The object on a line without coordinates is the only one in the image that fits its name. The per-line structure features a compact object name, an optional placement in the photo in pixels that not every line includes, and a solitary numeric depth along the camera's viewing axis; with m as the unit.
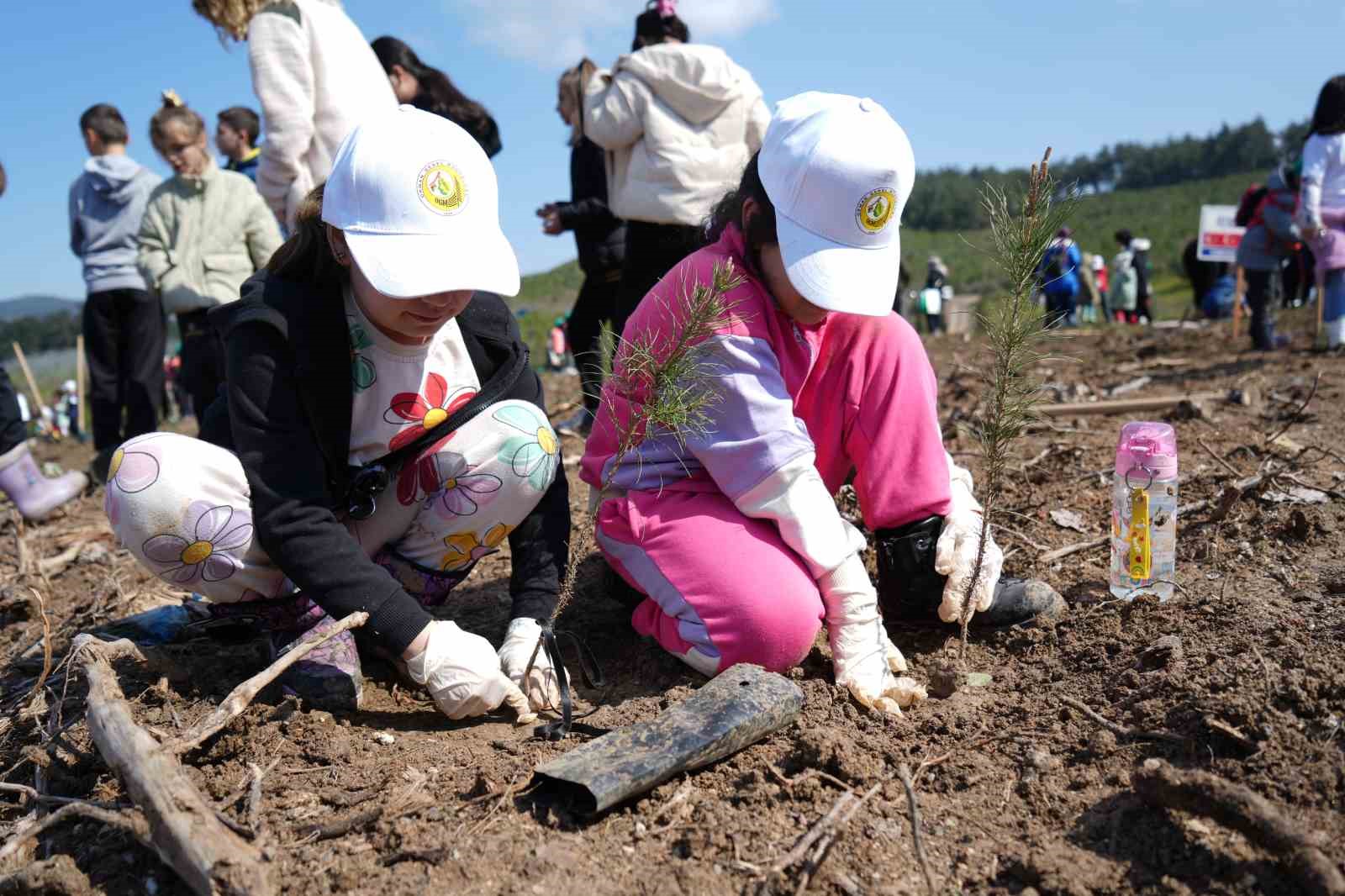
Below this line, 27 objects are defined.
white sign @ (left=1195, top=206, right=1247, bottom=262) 9.04
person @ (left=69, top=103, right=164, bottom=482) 5.04
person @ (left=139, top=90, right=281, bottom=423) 4.37
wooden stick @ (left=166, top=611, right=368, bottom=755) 1.64
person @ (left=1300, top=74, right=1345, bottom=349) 5.74
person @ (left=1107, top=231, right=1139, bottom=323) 15.41
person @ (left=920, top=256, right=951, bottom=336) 16.25
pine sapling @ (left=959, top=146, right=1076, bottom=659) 1.70
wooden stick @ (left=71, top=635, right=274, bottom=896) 1.30
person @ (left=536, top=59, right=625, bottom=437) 4.14
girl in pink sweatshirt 1.90
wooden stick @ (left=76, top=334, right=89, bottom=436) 11.09
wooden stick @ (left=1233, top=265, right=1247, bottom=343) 7.30
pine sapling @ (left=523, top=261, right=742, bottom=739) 1.77
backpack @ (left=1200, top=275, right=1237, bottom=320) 11.25
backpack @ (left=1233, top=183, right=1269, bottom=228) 6.68
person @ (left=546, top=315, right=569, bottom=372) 17.89
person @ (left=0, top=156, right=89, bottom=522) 4.16
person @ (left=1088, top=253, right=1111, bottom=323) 18.88
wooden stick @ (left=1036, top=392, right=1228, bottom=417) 4.34
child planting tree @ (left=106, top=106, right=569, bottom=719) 1.77
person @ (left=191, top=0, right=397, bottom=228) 3.23
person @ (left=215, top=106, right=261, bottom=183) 4.86
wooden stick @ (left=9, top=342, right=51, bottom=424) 10.91
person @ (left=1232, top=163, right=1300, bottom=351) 6.42
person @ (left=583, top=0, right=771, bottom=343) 3.54
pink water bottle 2.10
